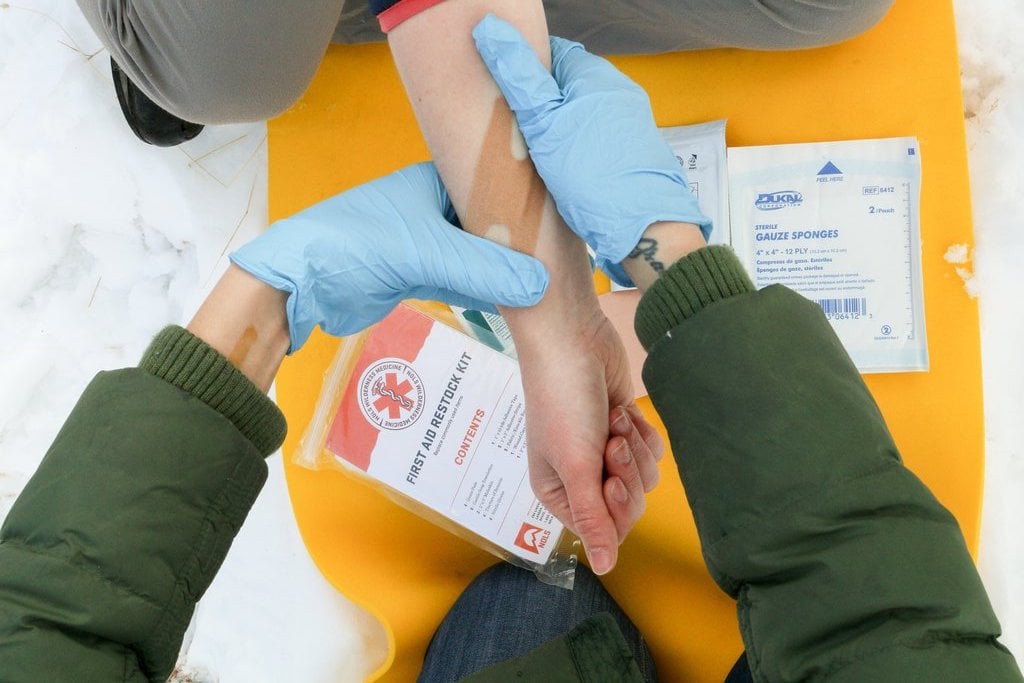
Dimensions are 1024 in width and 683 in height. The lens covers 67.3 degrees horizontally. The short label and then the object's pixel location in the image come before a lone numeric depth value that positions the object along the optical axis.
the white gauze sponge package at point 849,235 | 0.98
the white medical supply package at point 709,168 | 1.00
